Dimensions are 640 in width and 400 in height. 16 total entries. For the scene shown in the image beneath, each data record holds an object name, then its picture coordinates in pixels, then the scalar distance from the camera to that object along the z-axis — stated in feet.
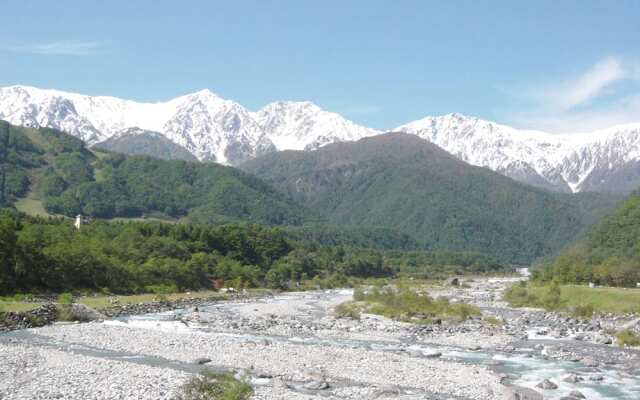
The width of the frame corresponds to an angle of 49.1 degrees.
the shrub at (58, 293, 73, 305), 225.15
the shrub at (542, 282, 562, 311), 309.18
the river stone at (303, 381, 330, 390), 119.69
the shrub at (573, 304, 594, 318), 266.71
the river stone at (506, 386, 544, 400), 113.50
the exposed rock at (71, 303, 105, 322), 205.46
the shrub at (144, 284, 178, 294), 320.29
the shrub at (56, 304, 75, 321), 201.26
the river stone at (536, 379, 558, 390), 127.24
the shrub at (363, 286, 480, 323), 251.39
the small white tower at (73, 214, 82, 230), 442.87
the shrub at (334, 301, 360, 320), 252.69
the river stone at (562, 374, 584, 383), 135.23
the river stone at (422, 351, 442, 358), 159.33
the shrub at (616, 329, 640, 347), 187.88
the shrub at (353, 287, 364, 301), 329.64
